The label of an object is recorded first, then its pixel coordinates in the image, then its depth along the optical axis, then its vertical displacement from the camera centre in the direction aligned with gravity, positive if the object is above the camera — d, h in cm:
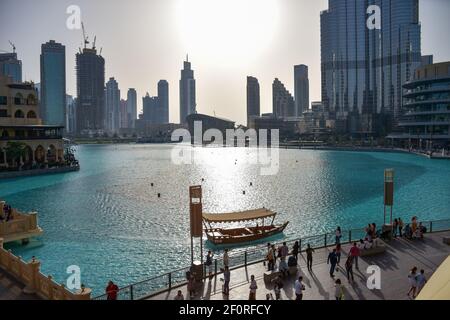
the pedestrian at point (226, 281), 1902 -599
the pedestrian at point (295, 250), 2320 -562
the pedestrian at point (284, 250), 2227 -548
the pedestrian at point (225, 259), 2110 -556
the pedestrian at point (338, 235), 2575 -542
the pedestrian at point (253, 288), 1756 -589
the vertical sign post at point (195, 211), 2264 -338
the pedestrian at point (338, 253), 2155 -540
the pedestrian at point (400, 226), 2781 -532
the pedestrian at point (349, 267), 2017 -573
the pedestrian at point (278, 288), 1800 -607
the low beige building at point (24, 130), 8475 +407
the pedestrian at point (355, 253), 2110 -533
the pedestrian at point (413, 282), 1770 -570
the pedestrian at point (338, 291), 1717 -586
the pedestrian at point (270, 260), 2172 -584
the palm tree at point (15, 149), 8131 +6
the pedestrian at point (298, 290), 1733 -582
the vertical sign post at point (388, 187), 2911 -291
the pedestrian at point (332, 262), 2073 -563
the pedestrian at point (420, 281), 1756 -560
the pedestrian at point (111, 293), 1766 -600
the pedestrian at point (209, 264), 2166 -617
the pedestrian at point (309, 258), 2183 -572
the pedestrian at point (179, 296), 1705 -600
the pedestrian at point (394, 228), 2808 -550
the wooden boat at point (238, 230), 3406 -702
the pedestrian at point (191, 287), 1877 -615
